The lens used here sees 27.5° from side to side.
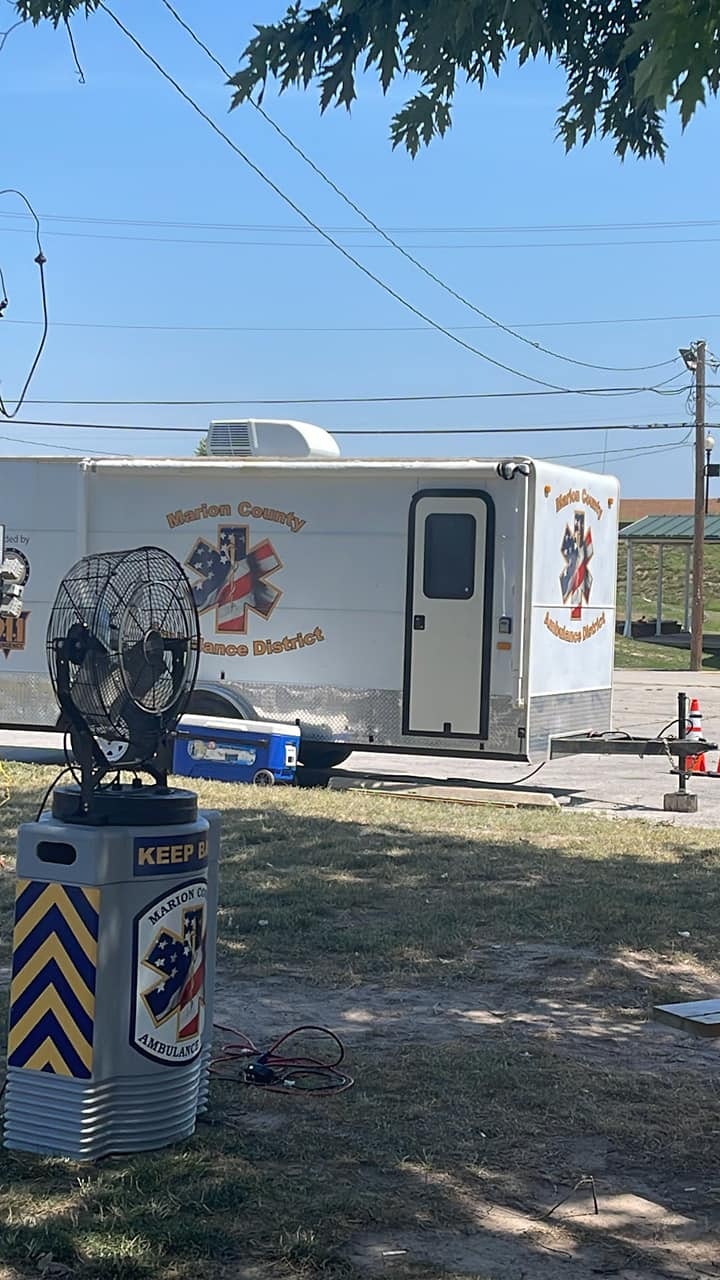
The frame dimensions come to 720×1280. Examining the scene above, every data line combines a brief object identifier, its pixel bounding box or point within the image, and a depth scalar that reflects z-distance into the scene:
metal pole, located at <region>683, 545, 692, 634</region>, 43.03
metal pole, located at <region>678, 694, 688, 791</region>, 13.06
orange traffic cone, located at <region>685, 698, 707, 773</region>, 13.51
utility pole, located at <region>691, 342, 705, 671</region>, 34.53
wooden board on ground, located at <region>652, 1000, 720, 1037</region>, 4.96
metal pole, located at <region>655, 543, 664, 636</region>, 40.93
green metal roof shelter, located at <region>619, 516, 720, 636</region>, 40.31
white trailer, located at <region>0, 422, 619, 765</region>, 12.78
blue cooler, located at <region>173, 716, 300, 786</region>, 13.23
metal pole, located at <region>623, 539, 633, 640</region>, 39.97
